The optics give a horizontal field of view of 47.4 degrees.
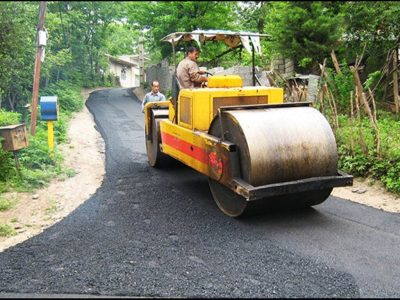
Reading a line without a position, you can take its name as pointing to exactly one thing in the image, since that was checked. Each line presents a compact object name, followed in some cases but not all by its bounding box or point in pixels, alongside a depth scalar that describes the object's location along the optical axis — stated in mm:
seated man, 6484
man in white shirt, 9359
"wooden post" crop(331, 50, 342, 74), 9438
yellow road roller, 4770
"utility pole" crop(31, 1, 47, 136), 8570
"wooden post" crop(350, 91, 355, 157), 6968
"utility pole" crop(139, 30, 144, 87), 20922
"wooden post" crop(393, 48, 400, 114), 9523
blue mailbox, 8375
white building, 37562
